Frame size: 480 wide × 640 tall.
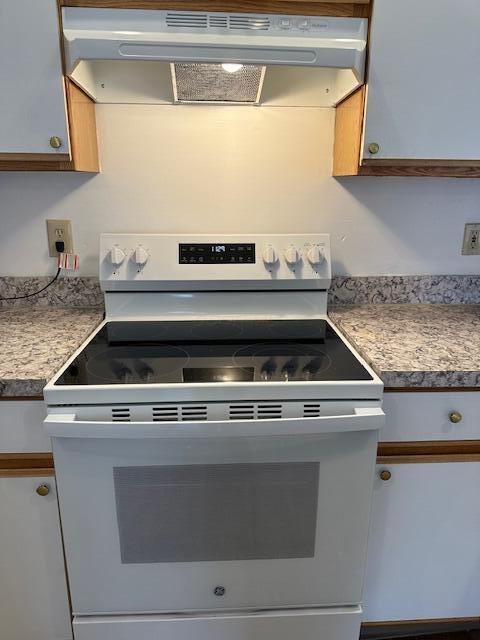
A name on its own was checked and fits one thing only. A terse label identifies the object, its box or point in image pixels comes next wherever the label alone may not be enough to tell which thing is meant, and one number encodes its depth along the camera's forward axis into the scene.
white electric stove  0.96
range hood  1.03
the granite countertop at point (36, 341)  0.97
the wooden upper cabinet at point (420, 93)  1.10
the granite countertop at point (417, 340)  1.02
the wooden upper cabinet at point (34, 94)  1.05
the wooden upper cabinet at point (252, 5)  1.03
